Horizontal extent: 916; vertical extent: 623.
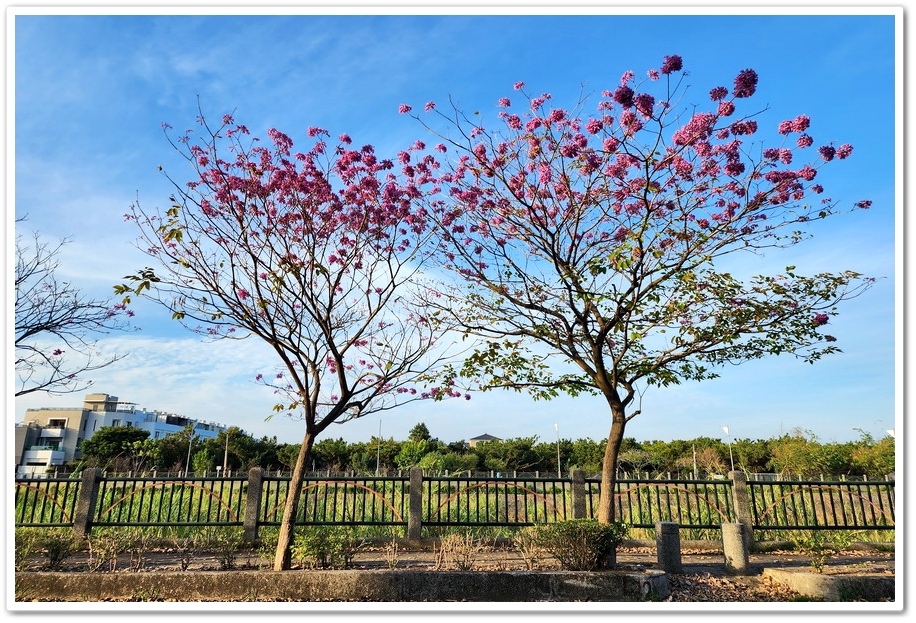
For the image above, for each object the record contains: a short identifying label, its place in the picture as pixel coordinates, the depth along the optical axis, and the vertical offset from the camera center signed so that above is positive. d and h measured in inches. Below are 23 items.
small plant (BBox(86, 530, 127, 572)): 267.7 -45.6
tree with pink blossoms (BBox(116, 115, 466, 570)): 275.6 +104.7
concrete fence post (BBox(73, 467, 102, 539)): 385.7 -32.4
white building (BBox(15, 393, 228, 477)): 1702.8 +90.5
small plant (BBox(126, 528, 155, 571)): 292.9 -51.6
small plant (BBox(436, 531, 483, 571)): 268.1 -46.2
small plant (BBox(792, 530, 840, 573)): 279.3 -45.6
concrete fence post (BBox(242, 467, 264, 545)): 373.7 -32.9
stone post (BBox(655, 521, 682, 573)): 294.4 -45.4
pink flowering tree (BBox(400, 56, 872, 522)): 288.4 +111.8
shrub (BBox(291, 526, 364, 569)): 264.1 -44.4
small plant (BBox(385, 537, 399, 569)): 279.1 -51.5
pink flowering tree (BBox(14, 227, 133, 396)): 301.3 +68.8
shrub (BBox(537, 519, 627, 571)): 262.8 -40.4
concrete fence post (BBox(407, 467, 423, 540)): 381.9 -34.1
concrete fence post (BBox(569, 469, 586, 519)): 397.2 -23.2
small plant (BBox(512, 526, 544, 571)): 277.4 -45.7
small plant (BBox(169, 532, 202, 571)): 350.6 -57.6
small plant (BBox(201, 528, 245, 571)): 278.1 -47.4
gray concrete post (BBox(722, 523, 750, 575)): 305.3 -49.4
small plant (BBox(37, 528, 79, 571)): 282.0 -47.3
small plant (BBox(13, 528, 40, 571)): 265.1 -45.5
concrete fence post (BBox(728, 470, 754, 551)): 393.7 -29.2
